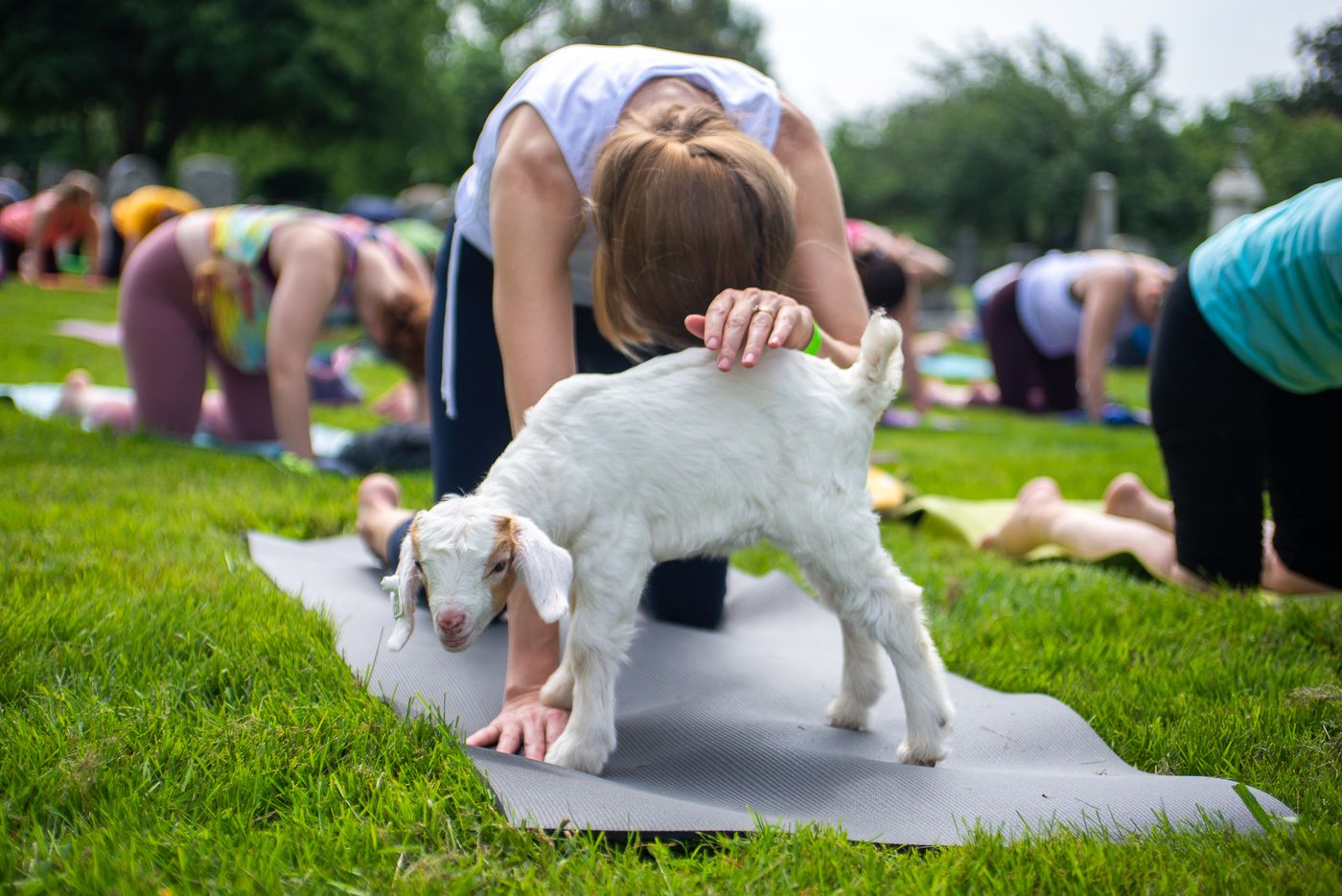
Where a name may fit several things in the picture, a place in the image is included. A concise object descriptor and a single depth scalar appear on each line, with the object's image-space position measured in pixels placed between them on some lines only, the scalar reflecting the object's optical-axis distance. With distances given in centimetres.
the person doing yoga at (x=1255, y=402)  288
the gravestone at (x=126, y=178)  1750
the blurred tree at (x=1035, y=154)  2559
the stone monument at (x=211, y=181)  1580
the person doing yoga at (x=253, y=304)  488
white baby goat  191
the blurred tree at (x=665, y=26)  4300
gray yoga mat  183
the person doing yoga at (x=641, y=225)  203
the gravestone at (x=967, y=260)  2688
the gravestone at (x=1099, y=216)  1830
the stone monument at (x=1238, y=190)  1265
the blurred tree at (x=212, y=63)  2356
